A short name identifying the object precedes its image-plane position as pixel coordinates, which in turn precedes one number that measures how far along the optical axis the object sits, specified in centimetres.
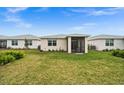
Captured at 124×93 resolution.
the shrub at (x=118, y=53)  585
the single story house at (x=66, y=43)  761
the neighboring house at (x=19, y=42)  876
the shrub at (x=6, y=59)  441
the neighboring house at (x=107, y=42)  855
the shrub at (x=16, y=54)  495
